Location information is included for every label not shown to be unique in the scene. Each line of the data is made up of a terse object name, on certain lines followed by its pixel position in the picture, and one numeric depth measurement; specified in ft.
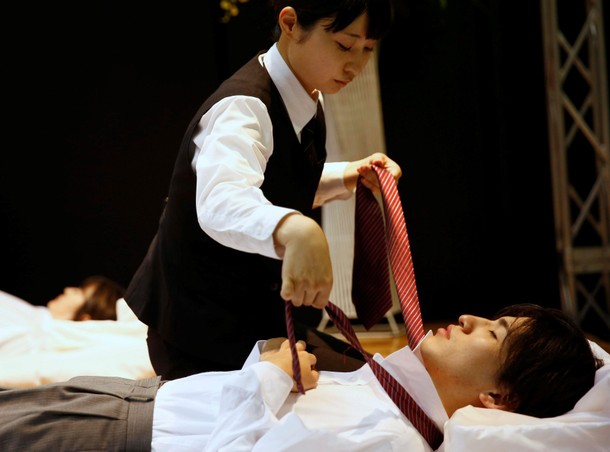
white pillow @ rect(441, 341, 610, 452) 6.81
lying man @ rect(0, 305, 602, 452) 6.92
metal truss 13.88
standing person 7.33
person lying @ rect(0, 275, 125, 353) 11.49
